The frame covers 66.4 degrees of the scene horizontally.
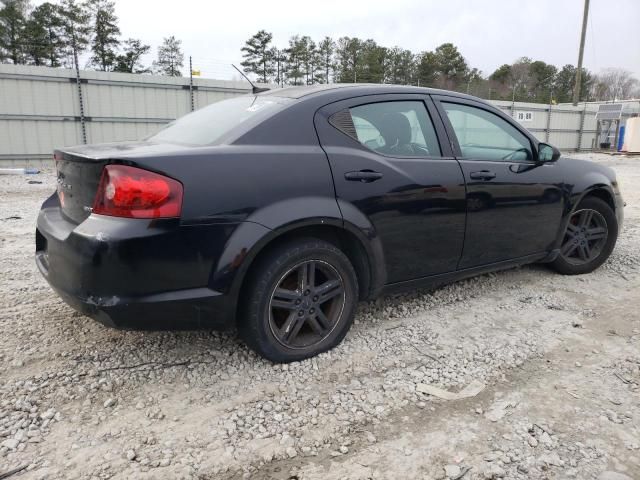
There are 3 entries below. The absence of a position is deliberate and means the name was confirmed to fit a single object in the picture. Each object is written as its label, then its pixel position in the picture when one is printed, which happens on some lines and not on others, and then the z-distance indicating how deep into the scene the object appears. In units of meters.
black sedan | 2.27
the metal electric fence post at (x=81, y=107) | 13.12
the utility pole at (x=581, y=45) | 28.03
